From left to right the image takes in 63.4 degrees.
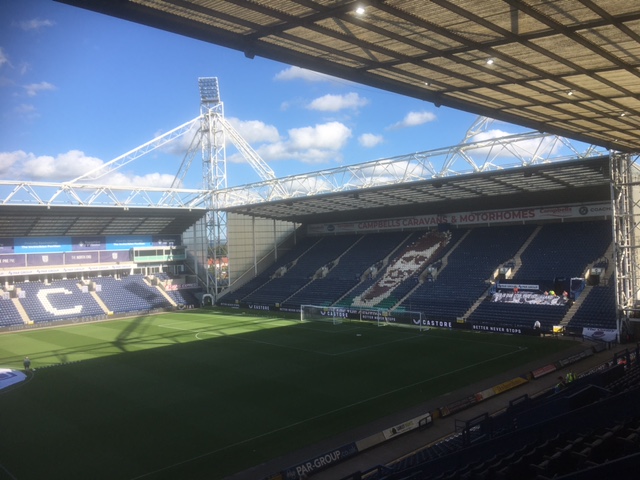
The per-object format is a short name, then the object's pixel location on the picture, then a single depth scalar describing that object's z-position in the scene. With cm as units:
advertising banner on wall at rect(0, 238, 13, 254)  4622
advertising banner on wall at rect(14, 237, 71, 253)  4722
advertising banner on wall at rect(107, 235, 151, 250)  5300
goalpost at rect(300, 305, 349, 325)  4194
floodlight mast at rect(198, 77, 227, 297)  5259
